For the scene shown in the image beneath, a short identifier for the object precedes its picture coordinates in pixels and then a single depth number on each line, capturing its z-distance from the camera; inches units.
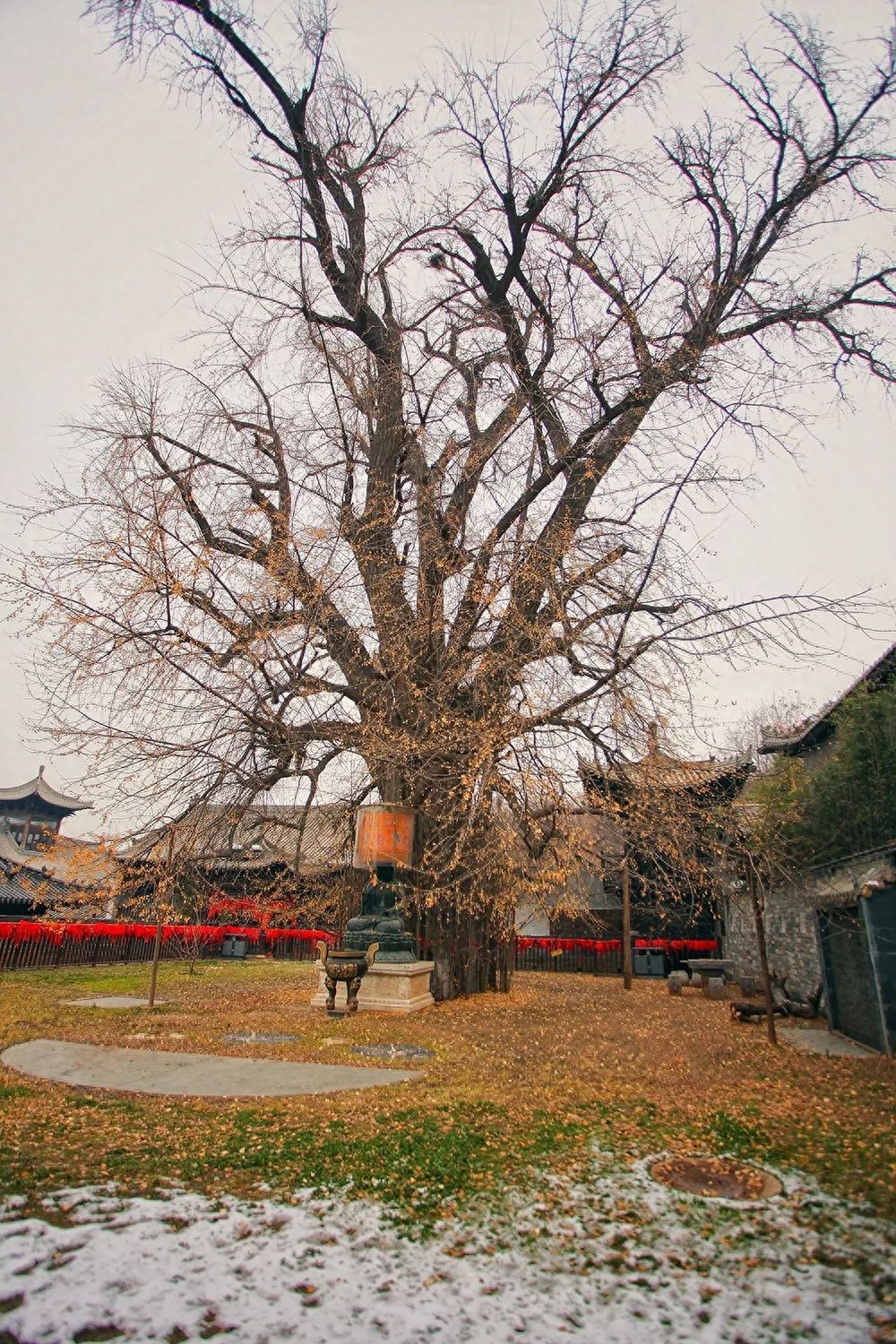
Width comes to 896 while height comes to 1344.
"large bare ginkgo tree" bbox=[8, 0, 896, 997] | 361.1
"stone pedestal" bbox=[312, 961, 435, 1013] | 414.0
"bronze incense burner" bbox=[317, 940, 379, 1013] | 395.9
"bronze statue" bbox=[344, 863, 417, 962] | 432.1
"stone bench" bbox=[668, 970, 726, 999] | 624.4
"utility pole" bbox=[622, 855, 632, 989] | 748.6
